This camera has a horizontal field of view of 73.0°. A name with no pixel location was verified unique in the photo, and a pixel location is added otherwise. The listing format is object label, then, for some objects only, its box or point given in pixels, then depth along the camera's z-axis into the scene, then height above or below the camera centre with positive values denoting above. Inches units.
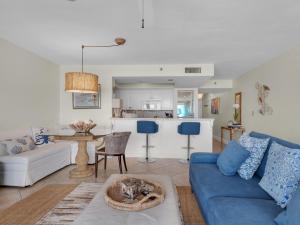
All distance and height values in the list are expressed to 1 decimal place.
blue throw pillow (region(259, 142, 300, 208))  63.1 -21.6
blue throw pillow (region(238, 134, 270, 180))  88.4 -21.9
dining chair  144.5 -25.6
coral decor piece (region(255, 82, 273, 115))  190.5 +12.3
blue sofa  55.2 -29.5
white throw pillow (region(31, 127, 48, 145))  160.9 -20.2
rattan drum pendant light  137.3 +19.5
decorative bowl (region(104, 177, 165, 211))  62.5 -29.2
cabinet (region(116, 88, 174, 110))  323.6 +19.0
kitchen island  204.4 -29.8
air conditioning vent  202.6 +40.7
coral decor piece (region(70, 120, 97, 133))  147.2 -12.6
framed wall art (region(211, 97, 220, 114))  360.4 +9.0
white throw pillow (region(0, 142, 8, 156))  124.8 -25.0
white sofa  121.6 -35.0
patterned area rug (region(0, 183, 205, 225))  86.1 -47.0
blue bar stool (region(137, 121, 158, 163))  188.7 -16.2
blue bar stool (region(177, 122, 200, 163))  185.7 -16.5
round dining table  138.9 -33.0
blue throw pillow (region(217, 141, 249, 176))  89.5 -22.2
